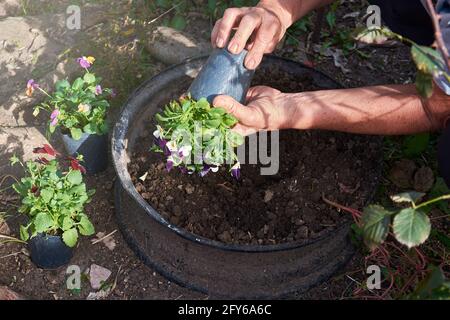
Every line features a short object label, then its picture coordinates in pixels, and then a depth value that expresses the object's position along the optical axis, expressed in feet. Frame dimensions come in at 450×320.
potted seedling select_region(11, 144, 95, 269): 6.97
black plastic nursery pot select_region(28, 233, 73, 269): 7.24
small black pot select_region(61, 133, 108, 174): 8.10
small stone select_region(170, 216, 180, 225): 7.14
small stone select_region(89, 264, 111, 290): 7.64
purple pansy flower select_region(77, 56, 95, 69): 7.93
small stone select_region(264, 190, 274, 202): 7.42
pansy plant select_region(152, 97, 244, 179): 6.29
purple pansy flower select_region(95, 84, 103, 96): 7.93
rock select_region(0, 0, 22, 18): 11.00
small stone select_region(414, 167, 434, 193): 8.38
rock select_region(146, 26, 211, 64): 9.73
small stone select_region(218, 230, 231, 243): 7.00
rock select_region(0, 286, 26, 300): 7.02
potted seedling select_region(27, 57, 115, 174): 7.81
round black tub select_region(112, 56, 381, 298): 6.83
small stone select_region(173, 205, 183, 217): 7.22
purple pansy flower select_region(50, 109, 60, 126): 7.63
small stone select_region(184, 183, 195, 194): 7.45
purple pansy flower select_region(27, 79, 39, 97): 8.10
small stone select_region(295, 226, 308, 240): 7.11
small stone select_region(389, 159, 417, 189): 8.49
